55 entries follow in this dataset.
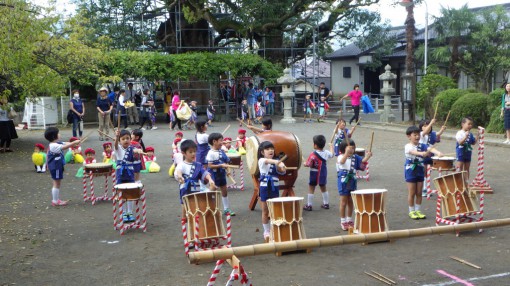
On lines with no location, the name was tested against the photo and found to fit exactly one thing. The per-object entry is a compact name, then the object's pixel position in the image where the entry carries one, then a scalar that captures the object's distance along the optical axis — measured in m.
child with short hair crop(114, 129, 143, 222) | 10.08
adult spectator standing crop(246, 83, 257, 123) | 29.18
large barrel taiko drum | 9.76
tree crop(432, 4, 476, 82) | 28.33
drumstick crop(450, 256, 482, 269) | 7.04
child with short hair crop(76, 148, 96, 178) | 13.14
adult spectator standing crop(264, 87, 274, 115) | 30.98
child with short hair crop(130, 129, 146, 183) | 10.36
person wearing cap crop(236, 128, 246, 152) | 13.89
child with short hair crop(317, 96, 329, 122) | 29.59
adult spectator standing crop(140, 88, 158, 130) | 25.15
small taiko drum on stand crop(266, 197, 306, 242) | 7.75
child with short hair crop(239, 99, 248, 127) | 28.89
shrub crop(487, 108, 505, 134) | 20.05
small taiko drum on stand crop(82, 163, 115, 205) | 11.41
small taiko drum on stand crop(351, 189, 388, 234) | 8.20
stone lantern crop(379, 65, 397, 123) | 26.72
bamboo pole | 4.68
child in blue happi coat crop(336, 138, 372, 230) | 8.76
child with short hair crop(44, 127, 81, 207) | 10.90
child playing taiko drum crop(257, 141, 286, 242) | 8.42
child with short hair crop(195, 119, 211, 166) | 11.30
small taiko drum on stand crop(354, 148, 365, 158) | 12.81
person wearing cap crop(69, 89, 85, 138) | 20.47
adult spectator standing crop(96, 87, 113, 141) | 20.80
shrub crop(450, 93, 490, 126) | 21.67
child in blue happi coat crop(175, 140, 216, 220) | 8.13
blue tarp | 29.80
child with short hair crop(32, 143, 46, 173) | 15.20
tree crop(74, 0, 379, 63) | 29.08
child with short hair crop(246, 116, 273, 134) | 11.21
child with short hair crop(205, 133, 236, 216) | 9.80
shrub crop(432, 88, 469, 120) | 23.07
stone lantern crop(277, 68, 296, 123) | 27.88
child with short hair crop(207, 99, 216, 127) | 27.66
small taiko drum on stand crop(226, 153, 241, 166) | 12.20
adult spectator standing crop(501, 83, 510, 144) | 17.17
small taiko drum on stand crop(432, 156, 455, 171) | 10.92
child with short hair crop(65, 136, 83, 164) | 16.56
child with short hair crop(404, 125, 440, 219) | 9.27
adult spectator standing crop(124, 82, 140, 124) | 27.58
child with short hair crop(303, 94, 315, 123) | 29.10
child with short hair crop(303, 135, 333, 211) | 10.02
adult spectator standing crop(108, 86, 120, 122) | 25.22
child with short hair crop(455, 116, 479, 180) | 10.90
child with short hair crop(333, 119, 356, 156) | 12.11
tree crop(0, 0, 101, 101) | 14.15
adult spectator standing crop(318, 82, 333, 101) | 32.55
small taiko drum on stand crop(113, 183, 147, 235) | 8.96
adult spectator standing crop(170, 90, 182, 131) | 25.16
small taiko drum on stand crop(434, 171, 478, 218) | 8.67
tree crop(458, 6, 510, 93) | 26.97
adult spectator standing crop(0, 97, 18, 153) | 18.78
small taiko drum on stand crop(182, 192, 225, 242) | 7.61
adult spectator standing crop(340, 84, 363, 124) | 24.81
